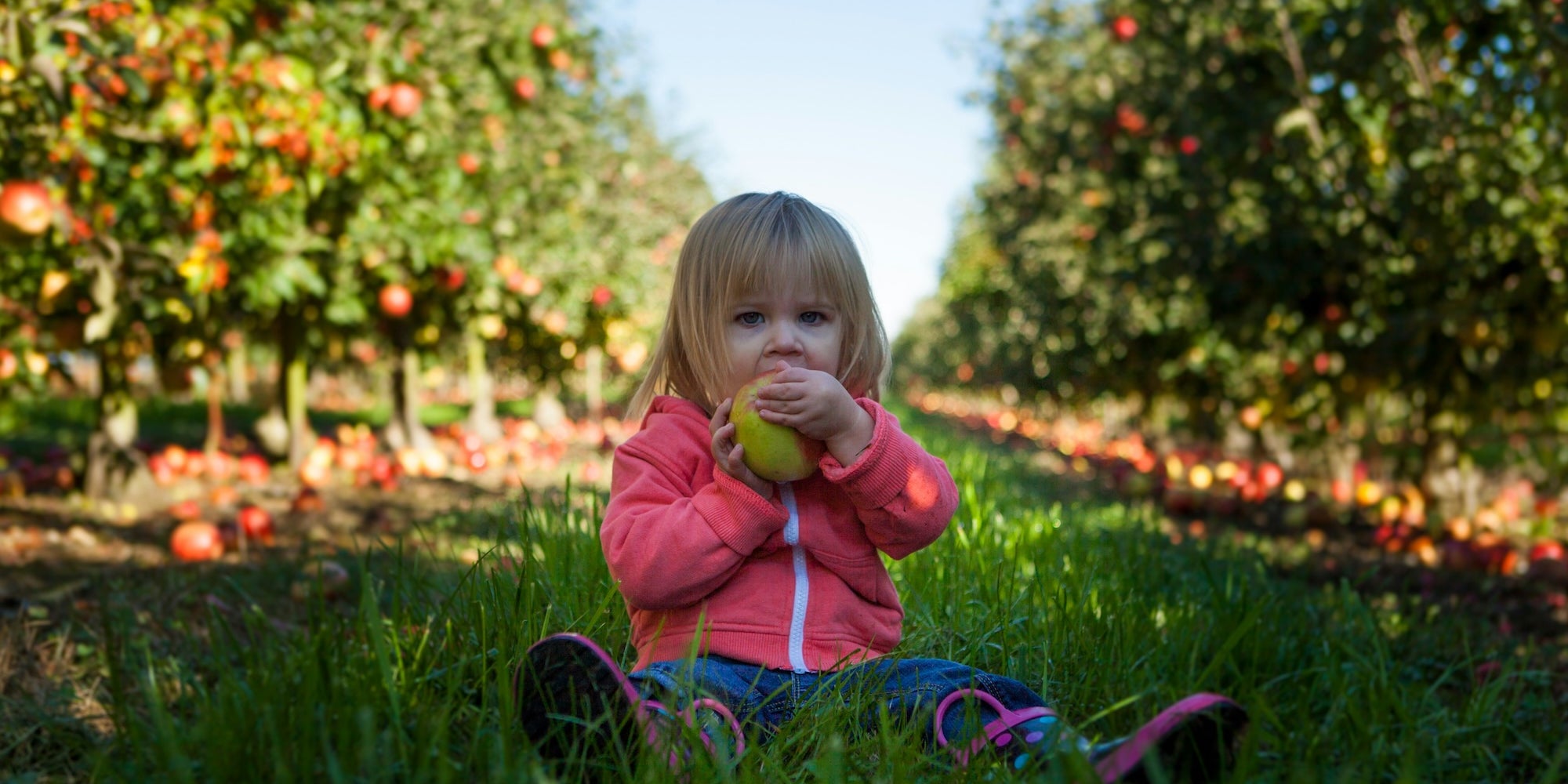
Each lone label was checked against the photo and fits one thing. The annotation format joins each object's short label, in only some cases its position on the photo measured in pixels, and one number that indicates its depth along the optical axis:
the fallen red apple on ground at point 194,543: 4.58
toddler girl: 1.74
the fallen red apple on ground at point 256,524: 4.94
